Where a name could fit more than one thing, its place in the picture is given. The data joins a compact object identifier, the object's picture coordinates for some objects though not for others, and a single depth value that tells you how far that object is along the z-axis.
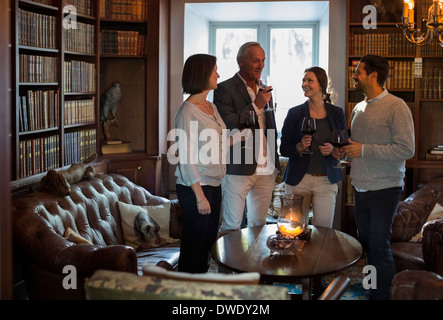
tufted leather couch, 2.74
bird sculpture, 5.01
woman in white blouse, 3.03
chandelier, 3.01
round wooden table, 2.61
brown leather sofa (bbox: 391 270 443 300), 1.92
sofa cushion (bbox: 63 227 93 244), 3.15
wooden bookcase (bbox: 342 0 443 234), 4.98
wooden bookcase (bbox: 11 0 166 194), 3.73
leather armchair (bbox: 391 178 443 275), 3.40
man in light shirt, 3.65
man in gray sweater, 3.17
